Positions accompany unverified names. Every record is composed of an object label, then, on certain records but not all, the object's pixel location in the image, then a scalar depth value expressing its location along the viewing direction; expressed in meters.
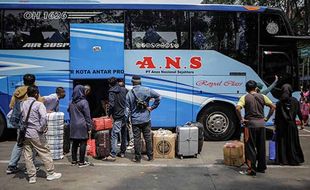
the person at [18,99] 7.66
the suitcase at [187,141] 9.27
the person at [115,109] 9.12
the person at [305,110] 15.94
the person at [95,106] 12.12
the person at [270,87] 11.80
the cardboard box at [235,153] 8.55
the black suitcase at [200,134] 9.50
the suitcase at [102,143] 9.16
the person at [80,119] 8.21
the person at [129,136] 10.48
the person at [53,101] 9.03
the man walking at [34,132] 7.14
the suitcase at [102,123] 9.24
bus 11.45
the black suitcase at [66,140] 9.80
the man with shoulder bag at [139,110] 8.82
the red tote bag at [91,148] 9.52
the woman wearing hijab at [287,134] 8.66
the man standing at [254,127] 7.88
